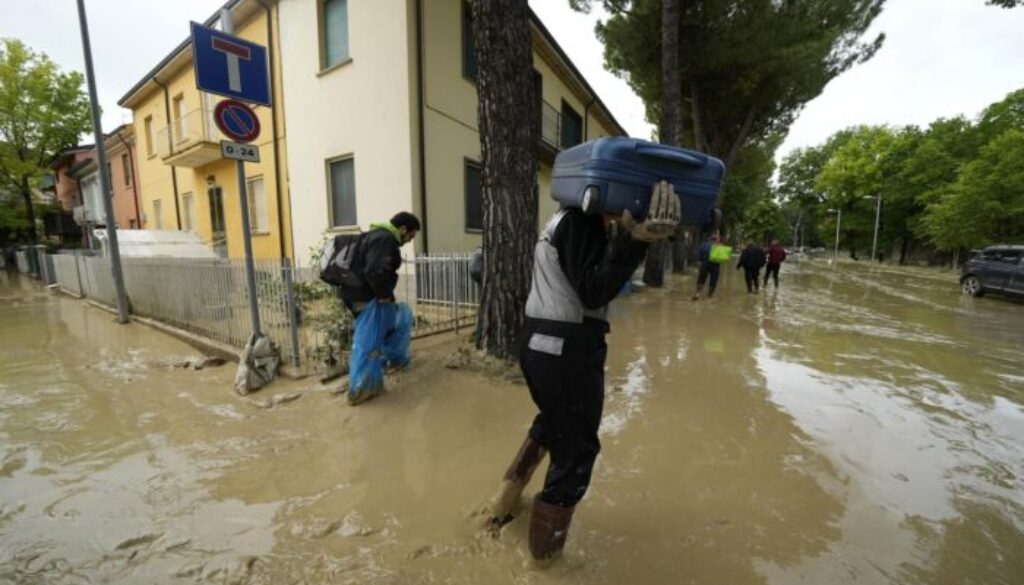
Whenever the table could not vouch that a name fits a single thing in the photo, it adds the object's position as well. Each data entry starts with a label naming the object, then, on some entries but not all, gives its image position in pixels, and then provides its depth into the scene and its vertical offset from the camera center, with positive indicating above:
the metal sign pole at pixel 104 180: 7.25 +0.98
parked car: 12.15 -1.03
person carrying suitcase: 1.76 -0.51
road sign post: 3.67 +1.42
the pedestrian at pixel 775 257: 13.05 -0.59
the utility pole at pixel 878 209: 32.34 +2.24
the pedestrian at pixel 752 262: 12.26 -0.70
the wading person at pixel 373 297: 3.56 -0.53
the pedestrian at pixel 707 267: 10.86 -0.76
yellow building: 9.98 +2.23
